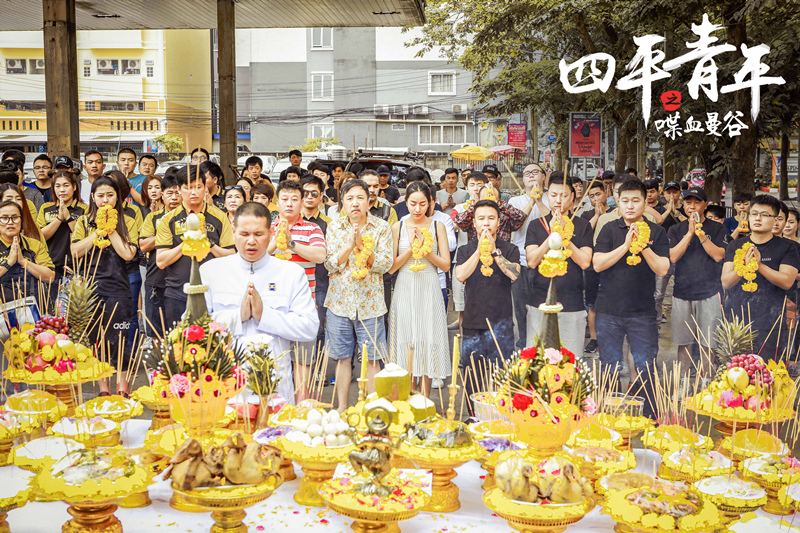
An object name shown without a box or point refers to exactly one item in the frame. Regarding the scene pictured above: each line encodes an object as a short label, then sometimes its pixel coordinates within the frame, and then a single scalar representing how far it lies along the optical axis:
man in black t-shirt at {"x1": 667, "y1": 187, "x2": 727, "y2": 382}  4.89
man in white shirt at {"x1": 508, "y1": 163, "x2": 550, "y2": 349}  4.88
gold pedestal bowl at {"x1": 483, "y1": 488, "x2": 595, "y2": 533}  2.02
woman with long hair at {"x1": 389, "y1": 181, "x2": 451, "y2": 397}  4.30
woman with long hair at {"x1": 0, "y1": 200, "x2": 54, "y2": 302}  3.95
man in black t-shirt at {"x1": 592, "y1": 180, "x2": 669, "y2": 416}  4.16
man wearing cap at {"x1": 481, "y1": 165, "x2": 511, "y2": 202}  7.97
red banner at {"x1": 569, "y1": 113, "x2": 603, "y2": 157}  9.78
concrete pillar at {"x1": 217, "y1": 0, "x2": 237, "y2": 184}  7.87
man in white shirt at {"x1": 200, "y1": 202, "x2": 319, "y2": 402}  3.11
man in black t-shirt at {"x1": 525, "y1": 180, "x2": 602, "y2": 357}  4.30
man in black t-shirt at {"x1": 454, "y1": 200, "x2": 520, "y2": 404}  4.14
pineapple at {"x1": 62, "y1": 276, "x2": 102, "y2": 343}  3.42
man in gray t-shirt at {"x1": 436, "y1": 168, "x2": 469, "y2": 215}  7.52
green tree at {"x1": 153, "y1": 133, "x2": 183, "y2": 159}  27.14
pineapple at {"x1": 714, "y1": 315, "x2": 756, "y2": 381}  3.31
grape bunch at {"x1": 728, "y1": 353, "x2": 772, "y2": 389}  2.96
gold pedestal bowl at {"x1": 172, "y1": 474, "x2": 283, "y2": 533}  2.07
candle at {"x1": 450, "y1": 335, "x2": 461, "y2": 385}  2.54
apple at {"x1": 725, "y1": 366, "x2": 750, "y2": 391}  2.93
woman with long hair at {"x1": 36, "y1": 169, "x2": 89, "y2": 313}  4.58
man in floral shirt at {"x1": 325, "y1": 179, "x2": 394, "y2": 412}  4.15
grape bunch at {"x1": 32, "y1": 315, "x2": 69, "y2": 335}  3.24
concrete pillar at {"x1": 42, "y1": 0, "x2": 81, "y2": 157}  6.90
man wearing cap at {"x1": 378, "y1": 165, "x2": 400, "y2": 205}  7.47
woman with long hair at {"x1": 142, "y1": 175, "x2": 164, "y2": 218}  5.80
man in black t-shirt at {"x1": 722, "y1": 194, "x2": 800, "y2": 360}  4.38
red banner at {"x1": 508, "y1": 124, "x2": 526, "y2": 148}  18.27
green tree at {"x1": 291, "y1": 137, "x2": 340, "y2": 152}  29.09
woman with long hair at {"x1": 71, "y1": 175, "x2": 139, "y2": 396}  4.45
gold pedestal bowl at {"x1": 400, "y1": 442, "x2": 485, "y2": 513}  2.35
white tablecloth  2.24
